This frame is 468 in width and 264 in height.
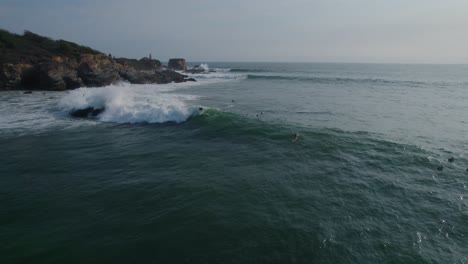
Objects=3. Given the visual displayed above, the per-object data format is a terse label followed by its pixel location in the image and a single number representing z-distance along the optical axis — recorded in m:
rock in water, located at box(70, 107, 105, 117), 23.52
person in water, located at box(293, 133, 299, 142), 16.35
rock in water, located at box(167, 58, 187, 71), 112.53
